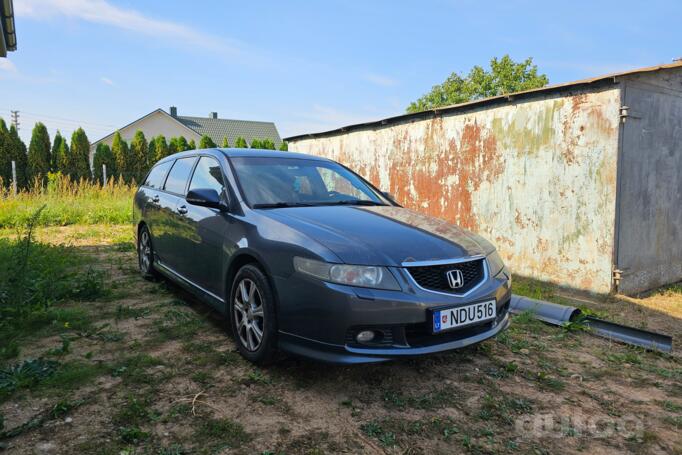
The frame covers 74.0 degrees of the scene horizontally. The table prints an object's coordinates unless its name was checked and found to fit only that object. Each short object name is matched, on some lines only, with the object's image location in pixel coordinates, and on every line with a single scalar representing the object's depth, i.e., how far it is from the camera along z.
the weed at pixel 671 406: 2.70
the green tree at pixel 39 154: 20.09
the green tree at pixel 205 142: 25.90
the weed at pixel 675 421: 2.51
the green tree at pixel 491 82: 43.28
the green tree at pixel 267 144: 28.62
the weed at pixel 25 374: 2.65
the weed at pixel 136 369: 2.84
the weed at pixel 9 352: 3.09
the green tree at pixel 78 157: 21.38
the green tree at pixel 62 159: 20.94
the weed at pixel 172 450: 2.09
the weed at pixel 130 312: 4.03
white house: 38.31
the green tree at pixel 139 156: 23.59
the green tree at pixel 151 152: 23.91
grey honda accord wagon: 2.54
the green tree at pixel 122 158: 23.03
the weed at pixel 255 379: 2.85
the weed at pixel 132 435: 2.19
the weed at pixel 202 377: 2.85
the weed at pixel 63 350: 3.16
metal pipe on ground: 3.71
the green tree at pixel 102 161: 22.56
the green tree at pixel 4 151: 19.14
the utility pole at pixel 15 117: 63.56
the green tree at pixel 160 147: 24.23
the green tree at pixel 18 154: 19.44
